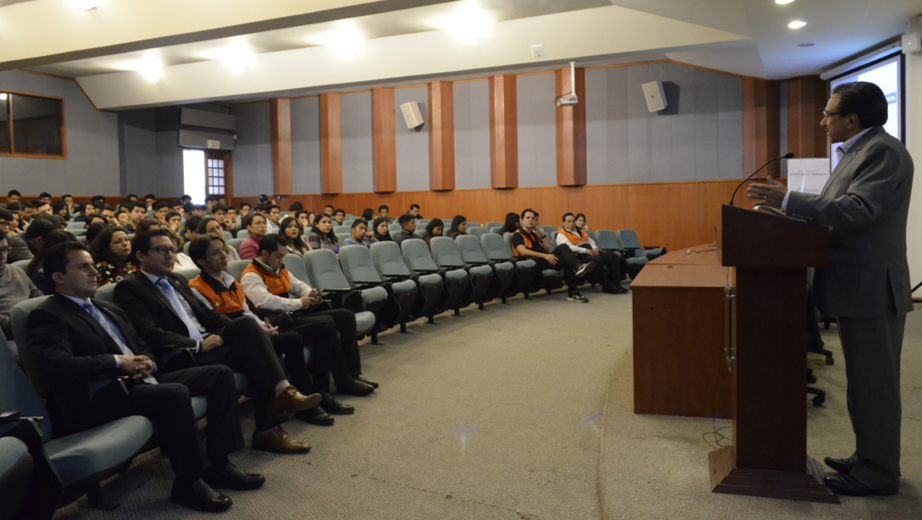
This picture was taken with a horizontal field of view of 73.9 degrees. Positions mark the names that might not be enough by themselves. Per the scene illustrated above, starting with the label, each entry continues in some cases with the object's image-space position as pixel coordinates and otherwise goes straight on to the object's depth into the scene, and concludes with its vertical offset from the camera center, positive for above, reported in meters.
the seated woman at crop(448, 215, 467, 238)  7.70 +0.08
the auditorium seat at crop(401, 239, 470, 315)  5.57 -0.32
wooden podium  1.89 -0.45
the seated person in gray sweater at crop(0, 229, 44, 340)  2.85 -0.21
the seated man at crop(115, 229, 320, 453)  2.61 -0.44
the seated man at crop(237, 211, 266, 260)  4.41 +0.00
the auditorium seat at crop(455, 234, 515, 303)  6.42 -0.34
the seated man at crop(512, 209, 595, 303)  7.00 -0.27
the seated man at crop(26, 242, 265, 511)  2.04 -0.49
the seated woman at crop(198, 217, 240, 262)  4.32 +0.08
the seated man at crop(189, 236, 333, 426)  3.05 -0.31
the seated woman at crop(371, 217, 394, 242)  6.91 +0.07
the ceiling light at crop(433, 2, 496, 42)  8.48 +3.05
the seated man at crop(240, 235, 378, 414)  3.28 -0.44
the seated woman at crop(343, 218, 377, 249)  6.25 +0.02
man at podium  1.83 -0.16
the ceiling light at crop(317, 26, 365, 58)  9.57 +3.13
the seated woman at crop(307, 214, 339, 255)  6.03 +0.01
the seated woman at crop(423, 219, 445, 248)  6.84 +0.06
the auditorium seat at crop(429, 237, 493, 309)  5.98 -0.32
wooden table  2.82 -0.56
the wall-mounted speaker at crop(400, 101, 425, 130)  12.23 +2.40
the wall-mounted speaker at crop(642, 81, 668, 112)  10.26 +2.25
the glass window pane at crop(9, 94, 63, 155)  11.22 +2.19
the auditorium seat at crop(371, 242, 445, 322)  5.16 -0.34
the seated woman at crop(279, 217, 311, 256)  4.66 +0.04
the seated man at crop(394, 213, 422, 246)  6.51 +0.10
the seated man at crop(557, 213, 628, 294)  7.36 -0.33
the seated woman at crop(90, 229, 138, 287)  3.64 -0.08
